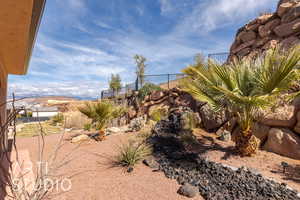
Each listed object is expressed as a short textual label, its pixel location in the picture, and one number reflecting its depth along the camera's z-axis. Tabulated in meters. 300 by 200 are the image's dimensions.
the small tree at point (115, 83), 15.41
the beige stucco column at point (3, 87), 3.29
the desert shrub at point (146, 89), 10.33
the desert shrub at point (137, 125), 6.15
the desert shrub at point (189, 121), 5.40
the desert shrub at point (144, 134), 4.86
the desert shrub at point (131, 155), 3.41
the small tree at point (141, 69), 11.67
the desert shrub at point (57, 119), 11.41
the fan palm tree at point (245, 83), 2.89
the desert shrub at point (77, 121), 9.63
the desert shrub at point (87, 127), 7.31
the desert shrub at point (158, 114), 7.13
